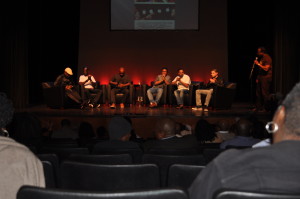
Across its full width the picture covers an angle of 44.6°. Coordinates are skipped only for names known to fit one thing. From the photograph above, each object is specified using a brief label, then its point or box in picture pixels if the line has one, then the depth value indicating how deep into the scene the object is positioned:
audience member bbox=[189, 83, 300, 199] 1.14
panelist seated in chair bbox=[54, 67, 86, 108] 8.58
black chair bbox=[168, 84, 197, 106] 8.91
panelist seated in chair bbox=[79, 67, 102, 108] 9.00
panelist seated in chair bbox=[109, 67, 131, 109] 9.11
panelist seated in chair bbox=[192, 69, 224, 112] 8.51
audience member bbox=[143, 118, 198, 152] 2.92
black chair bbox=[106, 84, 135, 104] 9.16
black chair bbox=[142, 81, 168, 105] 9.17
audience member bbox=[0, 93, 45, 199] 1.34
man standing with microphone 8.02
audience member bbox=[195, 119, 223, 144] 3.85
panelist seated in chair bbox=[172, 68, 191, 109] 8.90
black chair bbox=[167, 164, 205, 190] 1.85
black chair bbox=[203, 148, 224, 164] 2.51
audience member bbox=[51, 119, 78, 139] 4.25
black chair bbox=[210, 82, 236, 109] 8.23
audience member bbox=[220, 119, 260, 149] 2.86
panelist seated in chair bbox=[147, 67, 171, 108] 9.07
